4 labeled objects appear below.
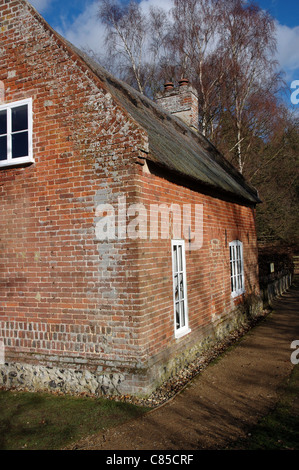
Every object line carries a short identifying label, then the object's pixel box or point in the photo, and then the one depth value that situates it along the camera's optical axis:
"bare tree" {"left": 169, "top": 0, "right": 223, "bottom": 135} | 20.20
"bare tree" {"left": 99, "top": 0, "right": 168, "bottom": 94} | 22.39
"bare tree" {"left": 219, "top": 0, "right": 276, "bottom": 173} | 19.64
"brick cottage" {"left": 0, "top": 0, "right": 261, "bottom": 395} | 5.96
